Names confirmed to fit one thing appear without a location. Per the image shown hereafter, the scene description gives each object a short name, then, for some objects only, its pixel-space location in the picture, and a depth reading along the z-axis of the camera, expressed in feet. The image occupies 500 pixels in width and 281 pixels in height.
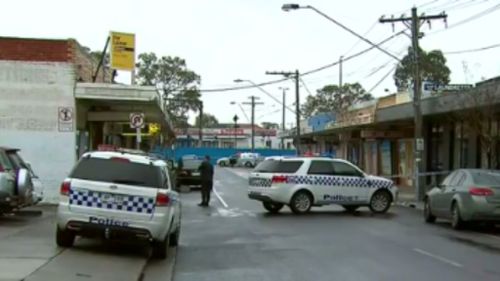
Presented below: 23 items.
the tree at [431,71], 245.24
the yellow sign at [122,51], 97.04
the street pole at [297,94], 178.52
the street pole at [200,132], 317.42
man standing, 90.43
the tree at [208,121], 570.87
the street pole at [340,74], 219.41
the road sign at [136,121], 78.31
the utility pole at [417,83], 95.14
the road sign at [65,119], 77.77
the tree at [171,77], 310.86
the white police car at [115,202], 41.45
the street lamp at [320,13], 92.87
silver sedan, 61.87
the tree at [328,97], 335.26
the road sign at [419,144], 96.68
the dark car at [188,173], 130.31
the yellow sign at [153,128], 138.92
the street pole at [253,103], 348.73
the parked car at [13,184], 54.65
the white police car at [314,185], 79.87
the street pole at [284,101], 292.45
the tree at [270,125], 604.49
